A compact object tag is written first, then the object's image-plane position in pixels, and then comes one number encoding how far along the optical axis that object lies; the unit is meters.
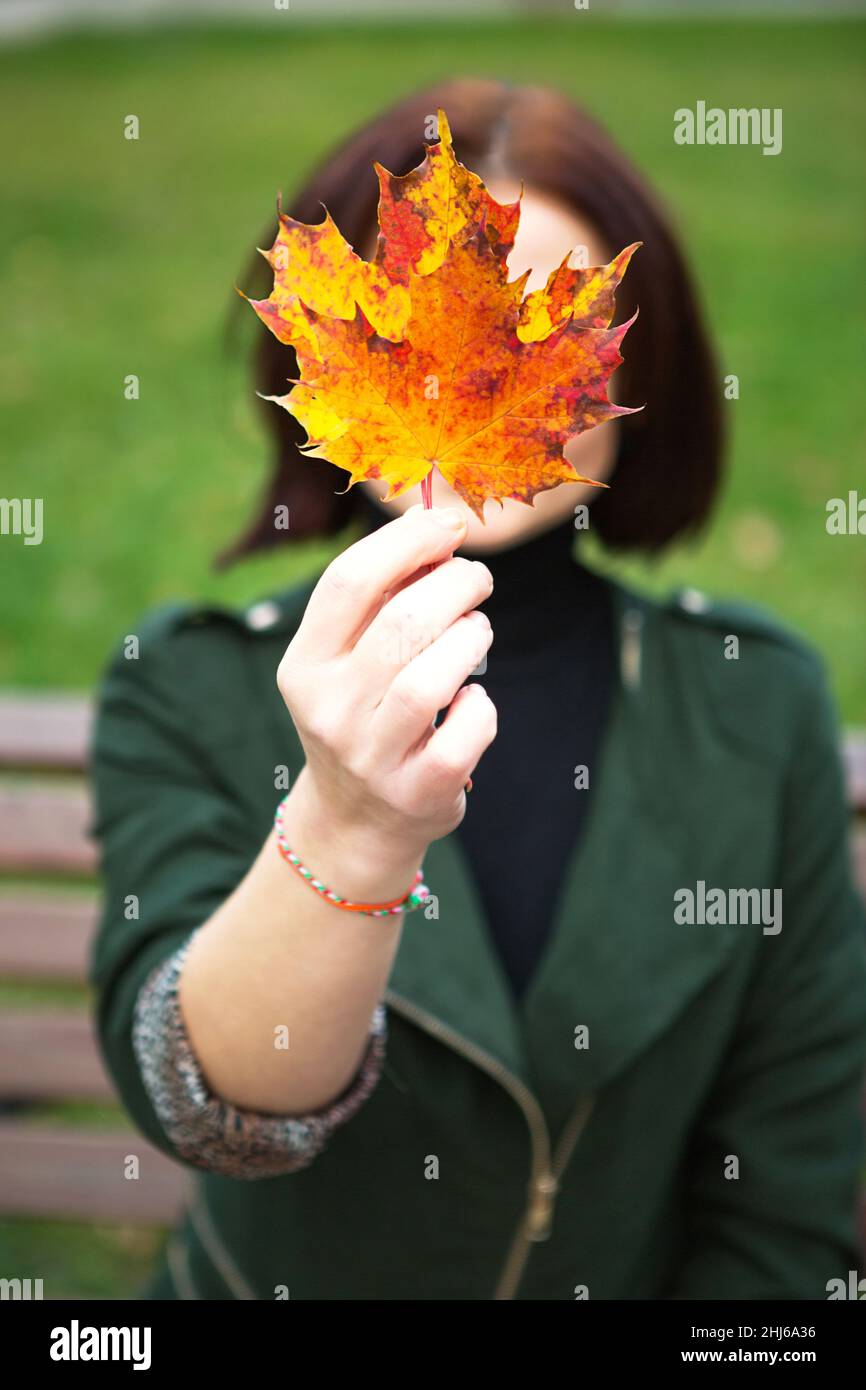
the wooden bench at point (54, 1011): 1.99
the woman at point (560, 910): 1.29
